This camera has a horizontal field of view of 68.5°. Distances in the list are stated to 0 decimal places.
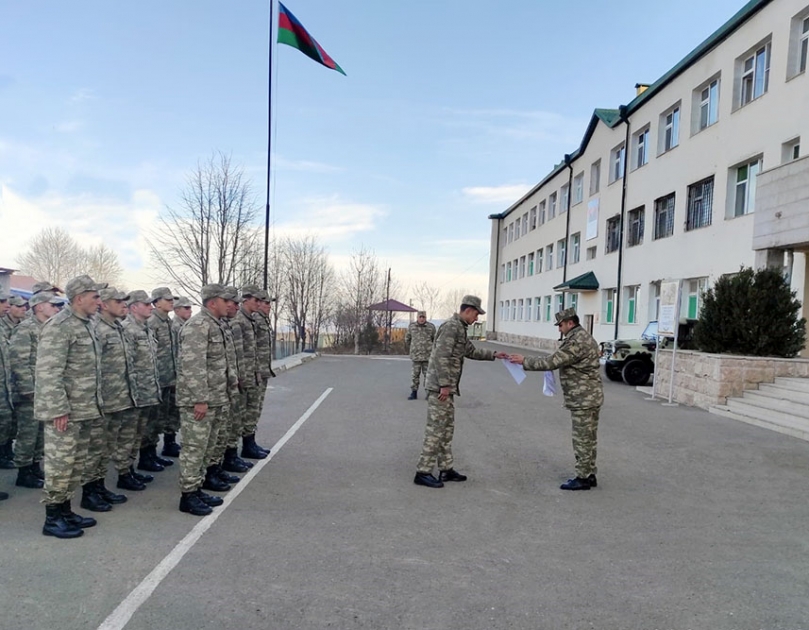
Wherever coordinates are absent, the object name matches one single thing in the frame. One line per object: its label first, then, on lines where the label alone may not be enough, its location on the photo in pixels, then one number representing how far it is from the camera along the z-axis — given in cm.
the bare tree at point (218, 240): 2409
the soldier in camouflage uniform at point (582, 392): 609
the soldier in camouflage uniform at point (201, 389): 502
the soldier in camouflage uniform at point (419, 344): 1267
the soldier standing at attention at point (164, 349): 673
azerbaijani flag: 1659
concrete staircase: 970
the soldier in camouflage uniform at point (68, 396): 445
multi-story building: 1484
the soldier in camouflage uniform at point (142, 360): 589
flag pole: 1733
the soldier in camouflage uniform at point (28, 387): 572
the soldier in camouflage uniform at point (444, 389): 609
